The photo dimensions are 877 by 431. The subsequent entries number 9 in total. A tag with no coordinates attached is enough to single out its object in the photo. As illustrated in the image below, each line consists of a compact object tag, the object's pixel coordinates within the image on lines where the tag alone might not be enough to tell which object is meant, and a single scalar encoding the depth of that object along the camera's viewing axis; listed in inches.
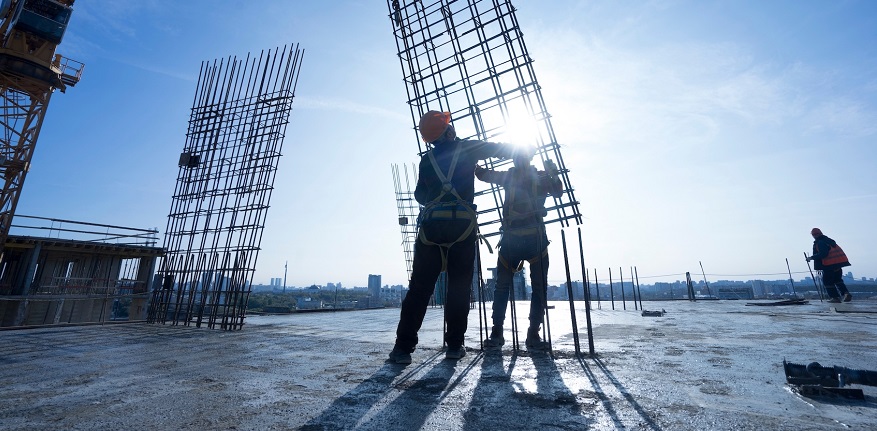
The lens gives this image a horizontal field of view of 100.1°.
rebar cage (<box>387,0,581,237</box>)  181.3
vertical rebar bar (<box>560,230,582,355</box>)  132.1
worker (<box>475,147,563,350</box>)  160.2
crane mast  799.7
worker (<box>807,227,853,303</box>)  389.4
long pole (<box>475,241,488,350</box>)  157.4
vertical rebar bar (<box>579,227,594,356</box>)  125.6
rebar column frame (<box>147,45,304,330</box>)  310.0
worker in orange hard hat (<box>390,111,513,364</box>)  131.5
